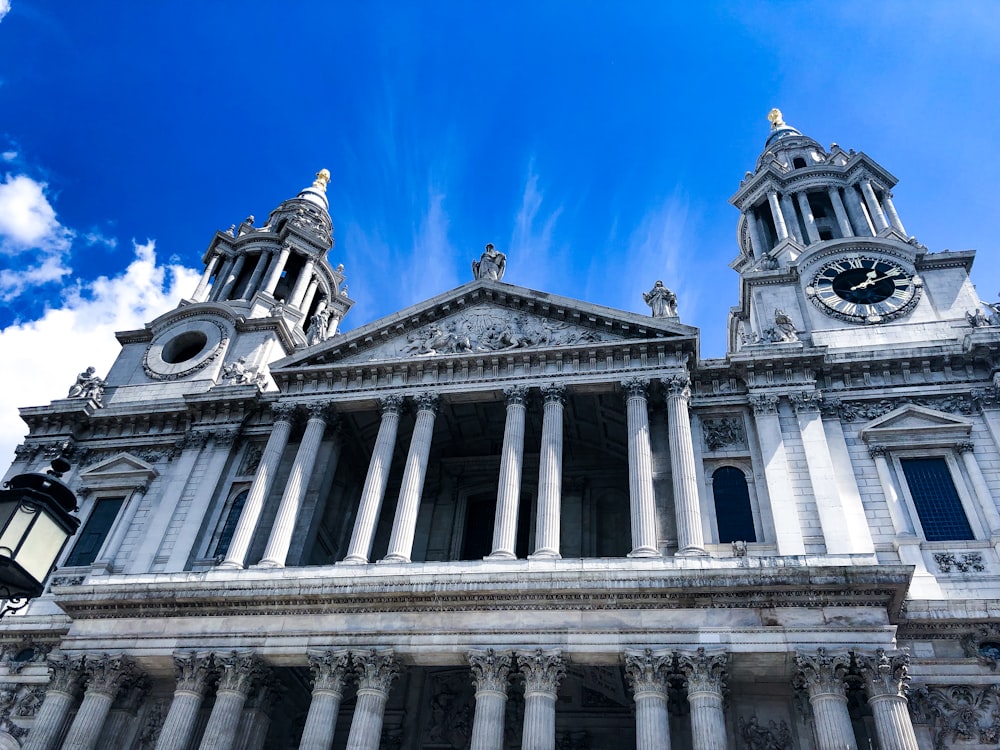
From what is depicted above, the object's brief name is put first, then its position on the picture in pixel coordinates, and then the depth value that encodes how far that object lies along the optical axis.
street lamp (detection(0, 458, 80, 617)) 7.62
